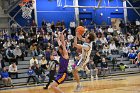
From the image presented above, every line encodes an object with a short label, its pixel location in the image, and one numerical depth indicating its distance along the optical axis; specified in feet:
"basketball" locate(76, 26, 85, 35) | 33.91
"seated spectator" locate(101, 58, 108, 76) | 72.85
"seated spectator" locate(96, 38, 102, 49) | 84.58
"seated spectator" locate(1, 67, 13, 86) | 60.80
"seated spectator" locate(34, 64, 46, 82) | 64.50
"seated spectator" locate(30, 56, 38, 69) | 65.73
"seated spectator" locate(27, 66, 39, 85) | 63.00
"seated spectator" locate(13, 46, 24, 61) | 70.55
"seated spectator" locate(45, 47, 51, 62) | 71.35
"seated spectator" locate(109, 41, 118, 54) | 85.87
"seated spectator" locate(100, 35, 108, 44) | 86.88
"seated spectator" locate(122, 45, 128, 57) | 86.17
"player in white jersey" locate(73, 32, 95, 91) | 34.83
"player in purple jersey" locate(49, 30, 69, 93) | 29.76
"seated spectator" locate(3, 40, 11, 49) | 72.77
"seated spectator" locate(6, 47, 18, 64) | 68.95
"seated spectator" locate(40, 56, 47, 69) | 68.64
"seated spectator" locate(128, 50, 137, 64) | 82.56
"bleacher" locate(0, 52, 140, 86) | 64.04
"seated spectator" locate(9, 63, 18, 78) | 64.80
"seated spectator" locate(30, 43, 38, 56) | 74.08
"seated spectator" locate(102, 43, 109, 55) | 82.33
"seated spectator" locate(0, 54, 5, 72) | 65.21
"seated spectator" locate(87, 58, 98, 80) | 71.10
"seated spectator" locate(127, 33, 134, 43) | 93.01
